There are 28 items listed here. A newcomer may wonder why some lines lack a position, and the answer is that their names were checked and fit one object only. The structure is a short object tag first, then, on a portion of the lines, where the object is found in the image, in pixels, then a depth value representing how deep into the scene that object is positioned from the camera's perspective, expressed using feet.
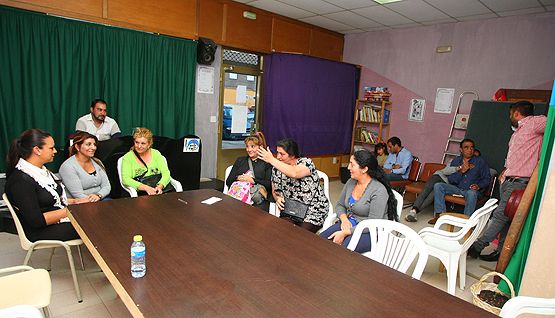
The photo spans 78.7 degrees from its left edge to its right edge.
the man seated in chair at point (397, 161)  18.07
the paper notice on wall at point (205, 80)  17.12
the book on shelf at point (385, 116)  21.62
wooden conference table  4.20
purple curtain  19.54
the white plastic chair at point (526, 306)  4.80
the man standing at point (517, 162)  10.41
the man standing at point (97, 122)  13.17
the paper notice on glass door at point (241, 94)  19.08
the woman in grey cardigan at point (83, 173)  9.38
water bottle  4.71
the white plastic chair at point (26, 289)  5.41
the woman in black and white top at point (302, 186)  9.25
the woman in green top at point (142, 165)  10.52
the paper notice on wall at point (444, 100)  18.81
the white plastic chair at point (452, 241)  8.83
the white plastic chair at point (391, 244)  6.20
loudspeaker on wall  16.30
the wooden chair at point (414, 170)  18.74
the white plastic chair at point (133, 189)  10.37
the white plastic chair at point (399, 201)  8.84
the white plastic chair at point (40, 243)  7.25
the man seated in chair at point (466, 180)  15.25
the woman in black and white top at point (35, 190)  7.14
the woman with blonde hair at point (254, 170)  10.52
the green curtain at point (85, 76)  12.25
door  18.53
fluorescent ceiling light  15.41
